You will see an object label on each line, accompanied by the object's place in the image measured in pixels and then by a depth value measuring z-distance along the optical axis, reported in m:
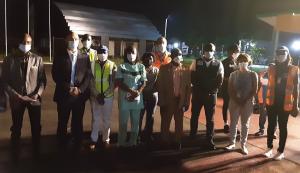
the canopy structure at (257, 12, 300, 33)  6.80
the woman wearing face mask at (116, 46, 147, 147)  4.15
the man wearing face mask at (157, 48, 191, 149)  4.37
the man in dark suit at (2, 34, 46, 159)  3.71
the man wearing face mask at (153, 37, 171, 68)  4.65
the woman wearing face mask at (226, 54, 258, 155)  4.31
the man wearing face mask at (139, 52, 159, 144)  4.37
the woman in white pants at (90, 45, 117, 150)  4.12
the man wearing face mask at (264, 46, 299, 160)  4.10
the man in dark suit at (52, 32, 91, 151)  3.95
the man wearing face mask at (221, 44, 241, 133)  5.14
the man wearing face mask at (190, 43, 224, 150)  4.40
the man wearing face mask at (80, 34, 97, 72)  4.39
